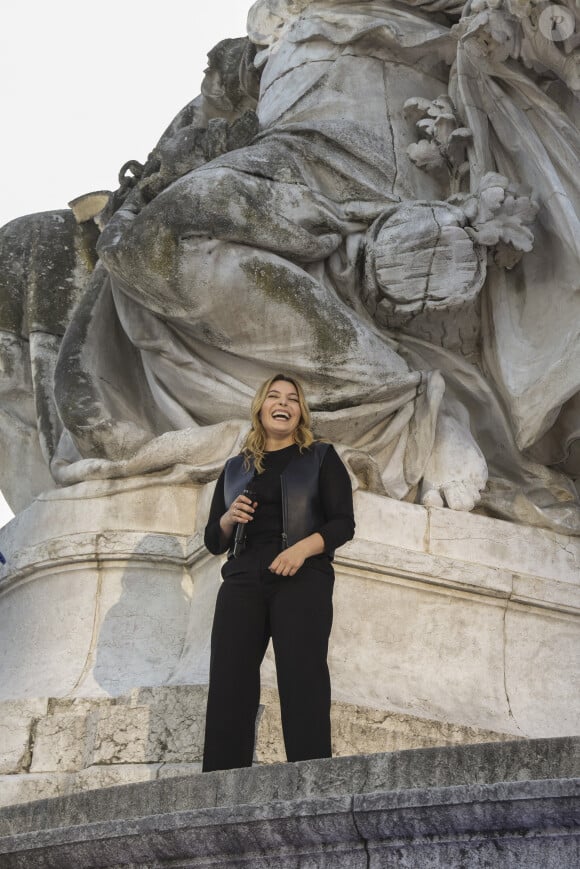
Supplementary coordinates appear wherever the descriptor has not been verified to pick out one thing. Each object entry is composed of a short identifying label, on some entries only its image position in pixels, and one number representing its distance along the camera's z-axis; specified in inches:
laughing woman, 204.2
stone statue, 273.9
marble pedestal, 236.4
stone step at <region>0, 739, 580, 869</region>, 158.7
